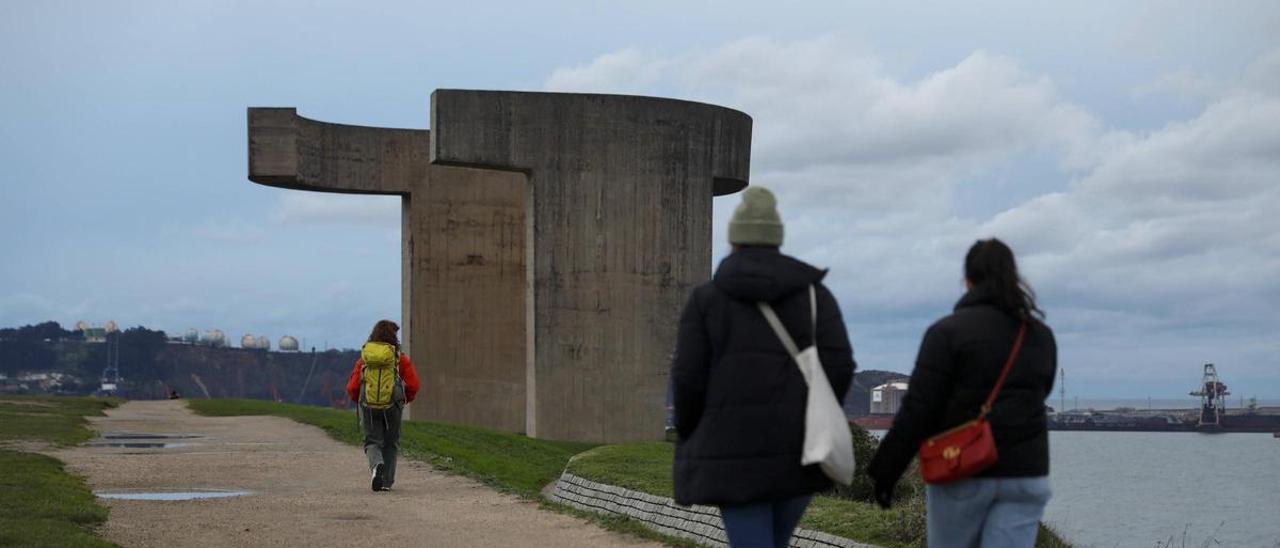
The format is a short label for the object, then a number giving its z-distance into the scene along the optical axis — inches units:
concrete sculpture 1096.2
